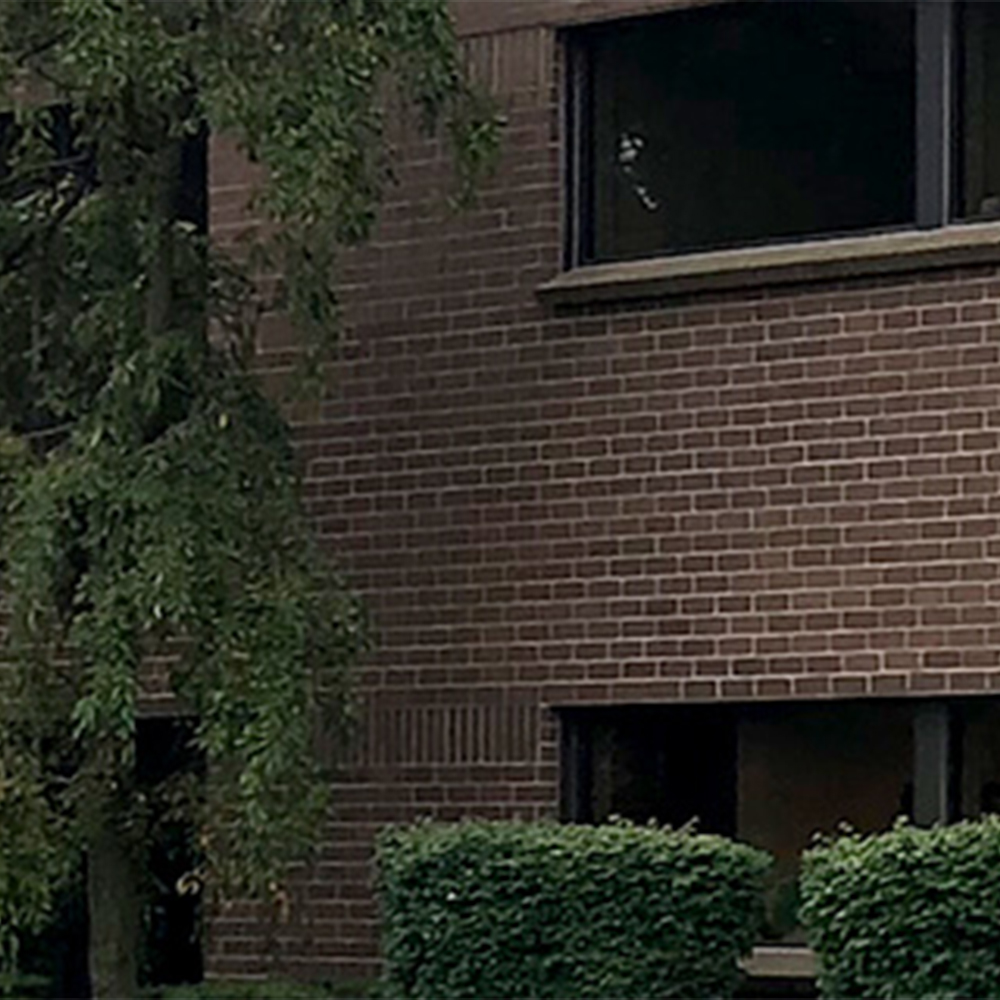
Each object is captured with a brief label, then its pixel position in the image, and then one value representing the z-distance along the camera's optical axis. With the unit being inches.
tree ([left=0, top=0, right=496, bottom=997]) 579.2
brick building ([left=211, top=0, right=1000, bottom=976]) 612.4
